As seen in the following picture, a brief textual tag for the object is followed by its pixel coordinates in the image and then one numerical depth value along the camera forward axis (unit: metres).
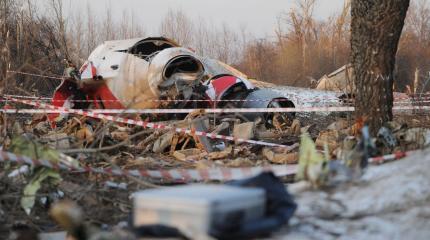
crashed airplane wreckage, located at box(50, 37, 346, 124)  22.55
